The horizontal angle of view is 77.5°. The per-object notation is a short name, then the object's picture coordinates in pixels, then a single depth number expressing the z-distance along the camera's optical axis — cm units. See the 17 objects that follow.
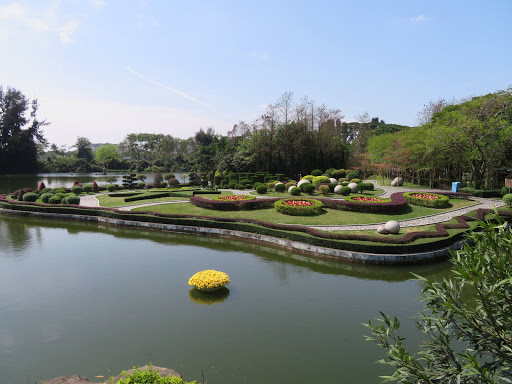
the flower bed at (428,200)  2027
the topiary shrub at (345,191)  2436
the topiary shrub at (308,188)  2501
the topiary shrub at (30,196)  2438
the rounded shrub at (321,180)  2760
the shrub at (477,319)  335
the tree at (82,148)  8094
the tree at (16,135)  5731
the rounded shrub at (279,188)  2727
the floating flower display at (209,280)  941
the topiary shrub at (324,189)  2472
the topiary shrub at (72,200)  2320
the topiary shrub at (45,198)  2430
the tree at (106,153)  8150
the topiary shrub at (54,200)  2383
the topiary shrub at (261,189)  2675
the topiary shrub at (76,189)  2930
